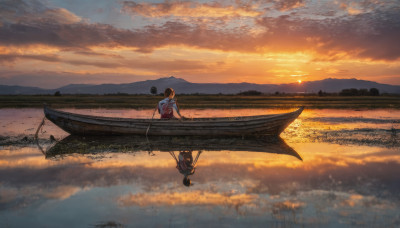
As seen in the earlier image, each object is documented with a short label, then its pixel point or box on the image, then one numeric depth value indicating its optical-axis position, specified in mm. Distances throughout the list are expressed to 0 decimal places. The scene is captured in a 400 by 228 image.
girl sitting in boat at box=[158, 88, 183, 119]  14095
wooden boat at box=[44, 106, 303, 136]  15133
